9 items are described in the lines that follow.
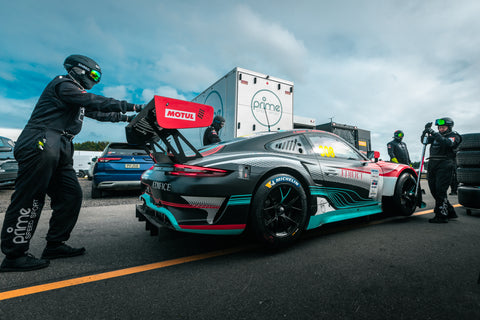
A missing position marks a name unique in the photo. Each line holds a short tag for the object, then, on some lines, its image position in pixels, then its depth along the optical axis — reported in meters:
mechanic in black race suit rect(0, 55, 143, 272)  2.01
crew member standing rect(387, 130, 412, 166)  7.00
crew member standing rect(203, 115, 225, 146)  5.52
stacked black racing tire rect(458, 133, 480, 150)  4.12
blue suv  5.52
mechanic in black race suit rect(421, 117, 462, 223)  3.70
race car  2.07
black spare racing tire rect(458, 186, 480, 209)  3.97
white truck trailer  6.69
